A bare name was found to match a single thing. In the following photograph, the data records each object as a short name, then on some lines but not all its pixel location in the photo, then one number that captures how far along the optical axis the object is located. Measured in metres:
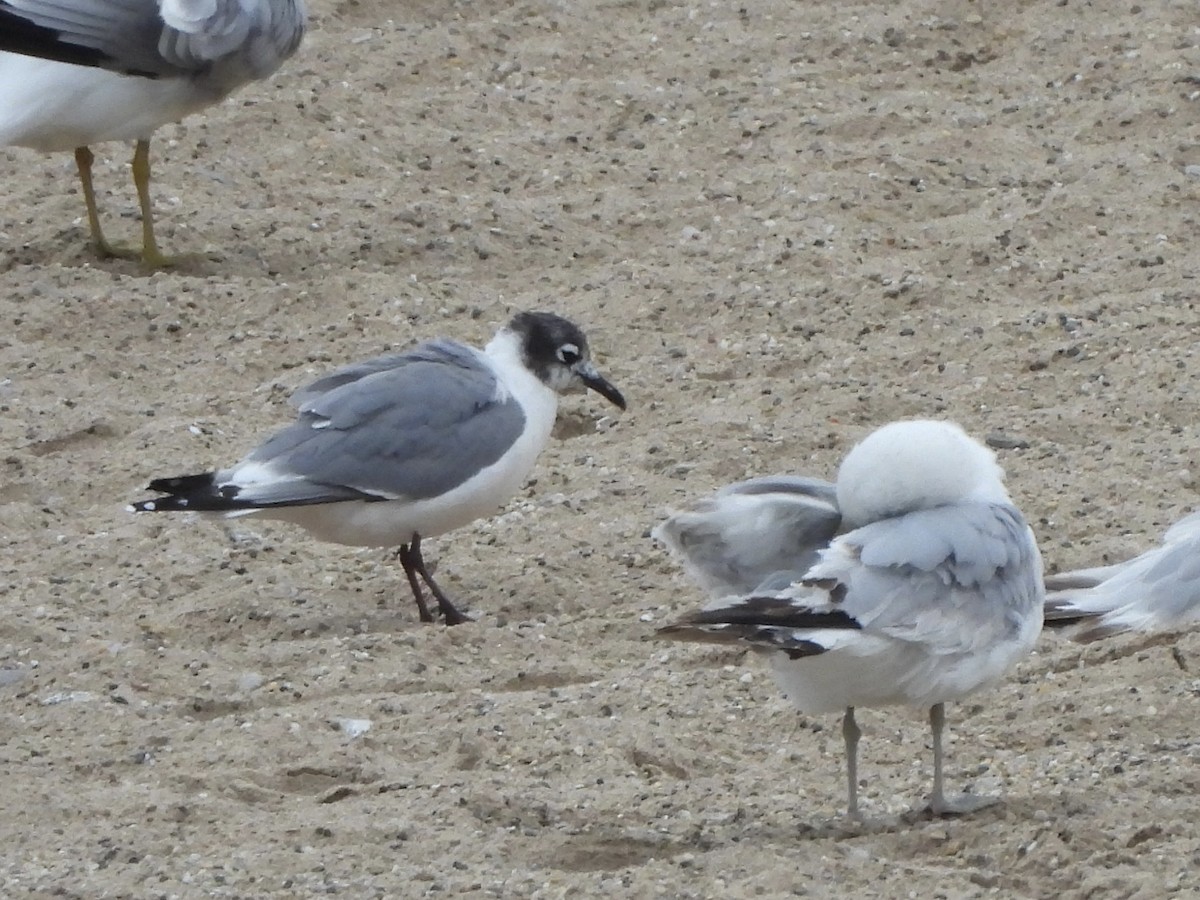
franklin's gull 10.16
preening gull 7.30
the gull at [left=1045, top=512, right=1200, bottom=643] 8.51
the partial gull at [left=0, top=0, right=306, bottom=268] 14.20
